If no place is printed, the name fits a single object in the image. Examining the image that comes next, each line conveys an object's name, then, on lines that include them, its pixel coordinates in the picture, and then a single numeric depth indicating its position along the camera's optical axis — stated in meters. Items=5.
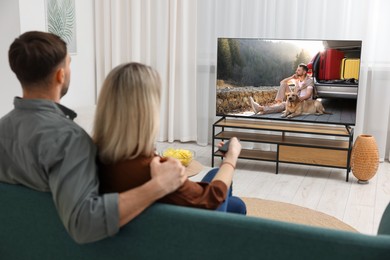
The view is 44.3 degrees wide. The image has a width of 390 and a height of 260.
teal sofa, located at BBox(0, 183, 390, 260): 1.28
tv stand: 4.27
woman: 1.46
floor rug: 3.04
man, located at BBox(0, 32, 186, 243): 1.37
